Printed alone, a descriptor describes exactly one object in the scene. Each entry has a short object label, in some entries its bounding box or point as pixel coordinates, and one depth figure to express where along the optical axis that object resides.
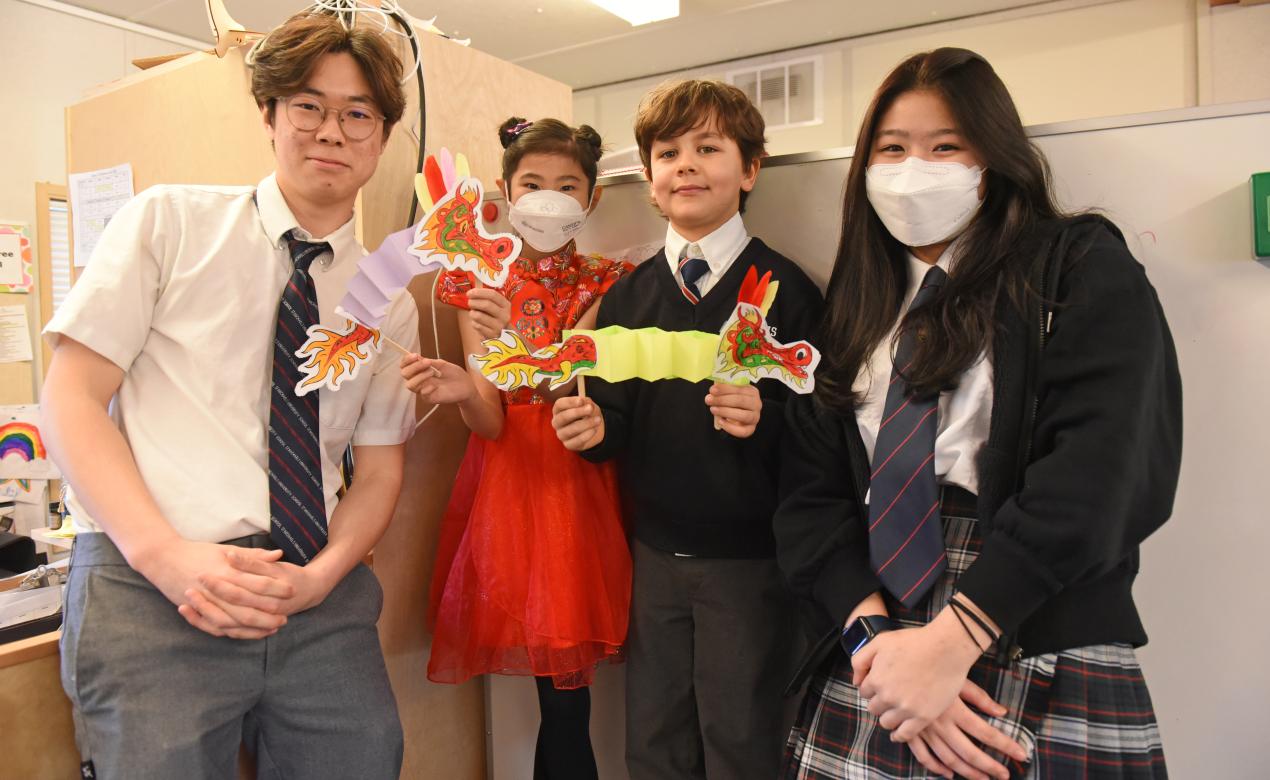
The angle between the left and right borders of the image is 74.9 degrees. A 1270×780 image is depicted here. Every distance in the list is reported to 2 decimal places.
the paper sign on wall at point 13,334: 4.01
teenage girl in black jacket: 1.05
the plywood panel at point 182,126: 1.96
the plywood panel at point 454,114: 1.87
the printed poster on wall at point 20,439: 2.64
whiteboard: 1.39
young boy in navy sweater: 1.49
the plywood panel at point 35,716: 1.24
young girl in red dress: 1.62
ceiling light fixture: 4.50
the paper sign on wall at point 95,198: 2.25
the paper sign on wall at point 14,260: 4.03
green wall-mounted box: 1.34
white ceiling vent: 5.28
